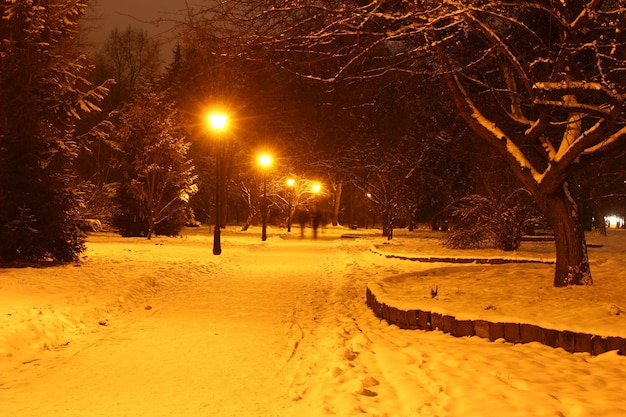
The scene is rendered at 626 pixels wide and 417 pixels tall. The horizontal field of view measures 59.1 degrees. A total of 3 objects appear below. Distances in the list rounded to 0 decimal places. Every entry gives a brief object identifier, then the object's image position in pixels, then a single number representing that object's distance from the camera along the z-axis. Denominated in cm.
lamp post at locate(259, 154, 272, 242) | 3144
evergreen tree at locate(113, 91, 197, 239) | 2970
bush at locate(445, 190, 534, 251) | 2062
